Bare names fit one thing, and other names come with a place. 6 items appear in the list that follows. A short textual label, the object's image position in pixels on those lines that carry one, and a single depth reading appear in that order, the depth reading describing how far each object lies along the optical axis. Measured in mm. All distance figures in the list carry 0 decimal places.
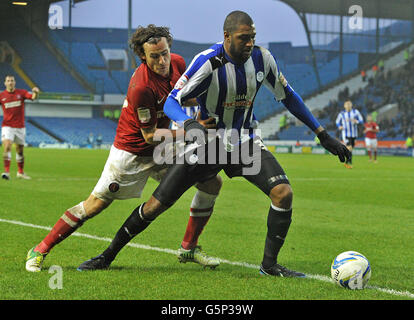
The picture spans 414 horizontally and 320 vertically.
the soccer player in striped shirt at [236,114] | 9508
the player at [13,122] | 29341
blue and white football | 9125
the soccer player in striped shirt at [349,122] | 48500
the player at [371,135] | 55687
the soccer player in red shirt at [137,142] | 10000
